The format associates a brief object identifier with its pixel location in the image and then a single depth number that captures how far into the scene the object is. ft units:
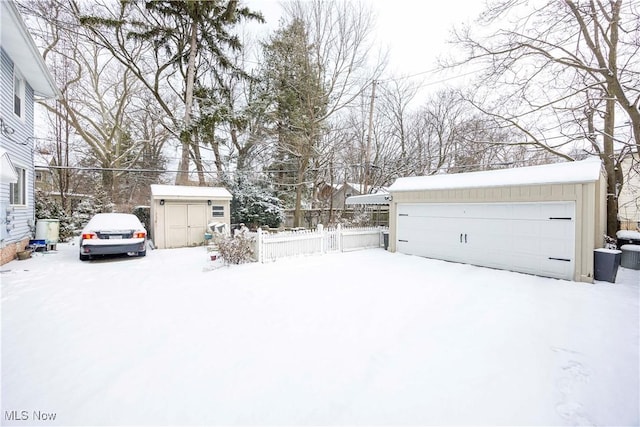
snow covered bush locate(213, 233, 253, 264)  25.00
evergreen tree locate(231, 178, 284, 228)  49.21
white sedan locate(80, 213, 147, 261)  25.02
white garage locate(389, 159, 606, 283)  20.39
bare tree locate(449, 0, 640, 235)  26.17
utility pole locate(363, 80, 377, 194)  48.11
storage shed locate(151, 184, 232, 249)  35.06
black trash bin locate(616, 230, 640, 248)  26.20
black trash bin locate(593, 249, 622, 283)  19.76
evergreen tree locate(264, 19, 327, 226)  46.62
